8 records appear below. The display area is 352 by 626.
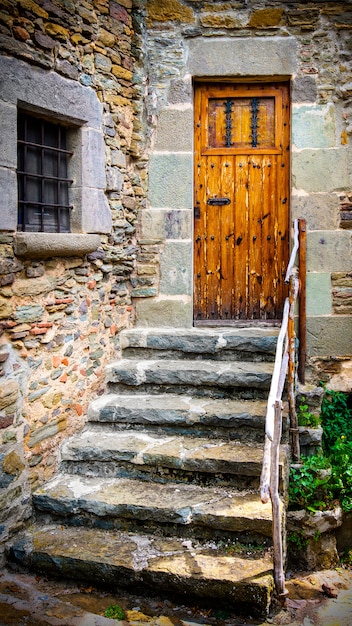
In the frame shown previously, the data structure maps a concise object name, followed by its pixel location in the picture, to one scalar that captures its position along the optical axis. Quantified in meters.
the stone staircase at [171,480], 3.56
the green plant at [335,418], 5.34
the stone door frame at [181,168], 5.41
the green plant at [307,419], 4.93
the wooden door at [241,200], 5.64
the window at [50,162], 3.91
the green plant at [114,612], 3.35
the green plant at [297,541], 4.38
